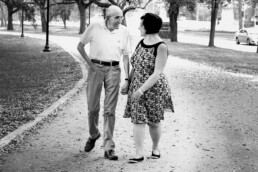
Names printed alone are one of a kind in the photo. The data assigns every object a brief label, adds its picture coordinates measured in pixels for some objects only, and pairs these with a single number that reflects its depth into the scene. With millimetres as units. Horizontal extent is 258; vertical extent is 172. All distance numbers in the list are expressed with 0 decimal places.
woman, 5273
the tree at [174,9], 34844
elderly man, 5582
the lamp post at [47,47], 23406
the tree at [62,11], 63562
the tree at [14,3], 22500
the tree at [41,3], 24883
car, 35406
